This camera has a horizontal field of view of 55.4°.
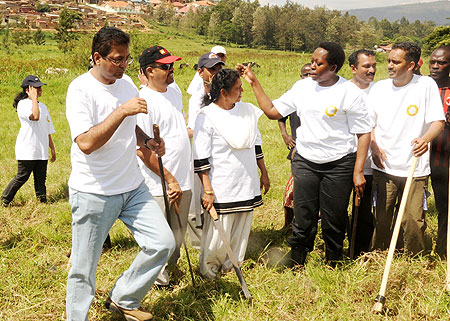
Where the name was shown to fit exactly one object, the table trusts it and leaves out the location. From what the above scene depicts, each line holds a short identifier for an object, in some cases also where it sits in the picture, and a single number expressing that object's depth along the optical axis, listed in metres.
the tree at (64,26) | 56.08
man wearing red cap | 3.69
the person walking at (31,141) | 6.31
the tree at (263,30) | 90.06
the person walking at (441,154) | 4.27
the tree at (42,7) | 123.06
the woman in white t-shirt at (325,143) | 3.72
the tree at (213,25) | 93.25
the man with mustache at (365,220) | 4.36
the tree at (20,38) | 52.22
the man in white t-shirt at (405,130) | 3.80
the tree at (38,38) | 55.81
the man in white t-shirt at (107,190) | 2.83
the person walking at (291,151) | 5.13
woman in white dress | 3.82
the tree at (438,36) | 34.32
